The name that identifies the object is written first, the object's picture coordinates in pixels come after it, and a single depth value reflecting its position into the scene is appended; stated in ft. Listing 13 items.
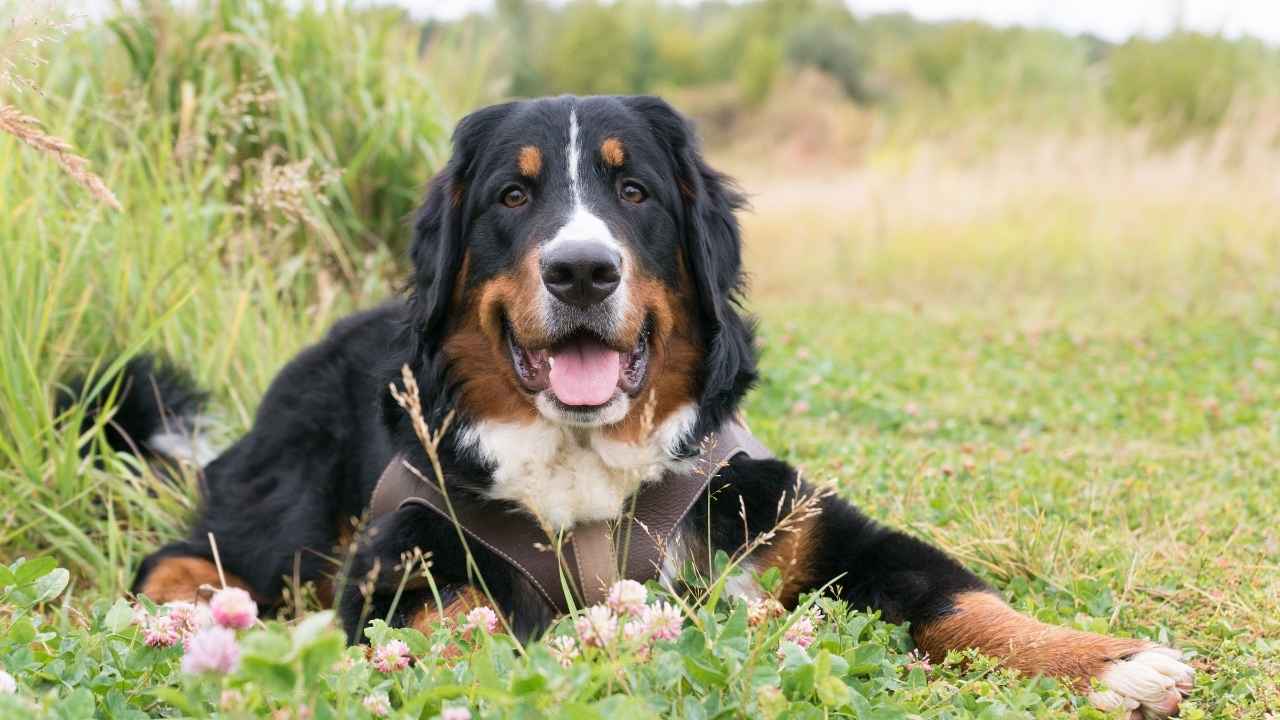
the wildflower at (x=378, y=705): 6.60
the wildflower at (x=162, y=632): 7.63
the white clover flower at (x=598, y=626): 6.64
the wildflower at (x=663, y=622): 6.88
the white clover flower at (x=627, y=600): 6.84
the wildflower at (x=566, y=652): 6.90
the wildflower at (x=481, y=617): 7.82
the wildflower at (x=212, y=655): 5.16
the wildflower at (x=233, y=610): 5.69
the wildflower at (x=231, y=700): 5.35
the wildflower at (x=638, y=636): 6.62
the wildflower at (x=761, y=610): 7.43
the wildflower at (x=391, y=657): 7.36
